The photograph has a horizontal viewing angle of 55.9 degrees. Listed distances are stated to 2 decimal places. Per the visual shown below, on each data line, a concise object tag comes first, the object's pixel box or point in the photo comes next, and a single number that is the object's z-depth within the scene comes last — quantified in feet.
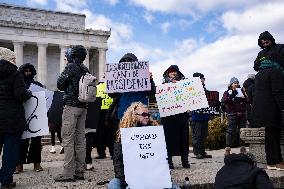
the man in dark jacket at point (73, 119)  12.44
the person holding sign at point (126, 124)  9.26
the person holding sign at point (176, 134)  14.87
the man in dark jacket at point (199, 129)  18.93
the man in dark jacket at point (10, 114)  11.24
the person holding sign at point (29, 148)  14.76
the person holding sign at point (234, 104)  19.32
